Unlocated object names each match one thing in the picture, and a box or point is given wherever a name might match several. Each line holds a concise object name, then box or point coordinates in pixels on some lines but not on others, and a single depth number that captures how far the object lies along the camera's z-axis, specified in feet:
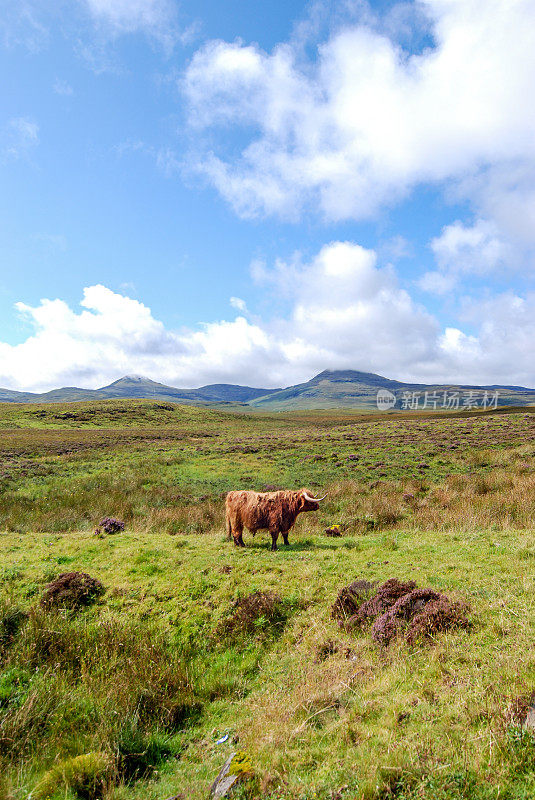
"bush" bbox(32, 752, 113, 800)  12.69
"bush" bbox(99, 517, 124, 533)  43.88
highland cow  37.45
